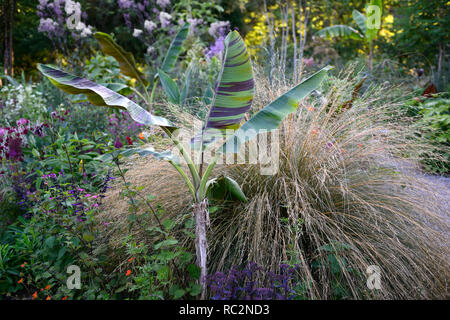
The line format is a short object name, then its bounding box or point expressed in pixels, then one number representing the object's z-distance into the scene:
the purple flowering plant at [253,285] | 1.85
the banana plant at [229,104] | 2.07
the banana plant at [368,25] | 7.59
